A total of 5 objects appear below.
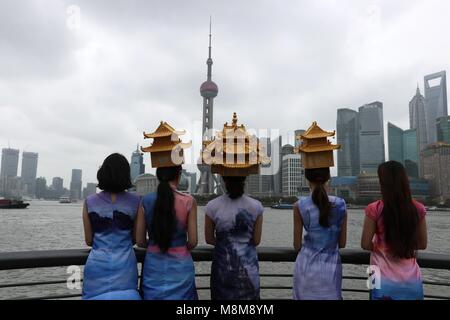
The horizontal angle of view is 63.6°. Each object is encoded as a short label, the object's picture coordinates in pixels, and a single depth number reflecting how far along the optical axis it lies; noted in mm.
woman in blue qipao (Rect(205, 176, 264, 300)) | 2834
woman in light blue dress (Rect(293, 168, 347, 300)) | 2852
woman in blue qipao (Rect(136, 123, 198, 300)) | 2736
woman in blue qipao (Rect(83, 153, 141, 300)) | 2709
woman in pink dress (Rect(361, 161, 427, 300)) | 2760
